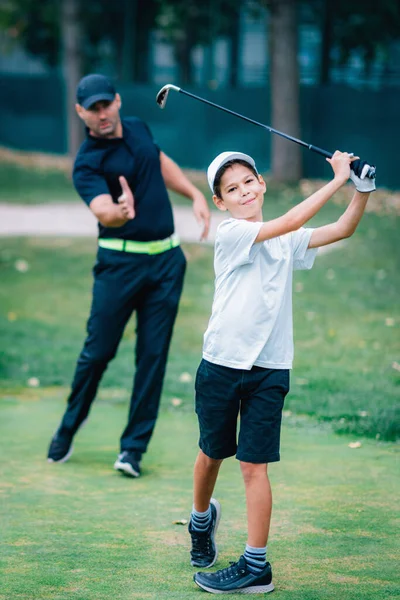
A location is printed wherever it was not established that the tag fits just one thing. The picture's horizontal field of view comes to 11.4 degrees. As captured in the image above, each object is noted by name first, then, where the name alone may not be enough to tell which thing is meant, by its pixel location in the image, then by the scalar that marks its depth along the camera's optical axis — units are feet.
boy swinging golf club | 23.03
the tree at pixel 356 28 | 123.78
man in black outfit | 32.81
